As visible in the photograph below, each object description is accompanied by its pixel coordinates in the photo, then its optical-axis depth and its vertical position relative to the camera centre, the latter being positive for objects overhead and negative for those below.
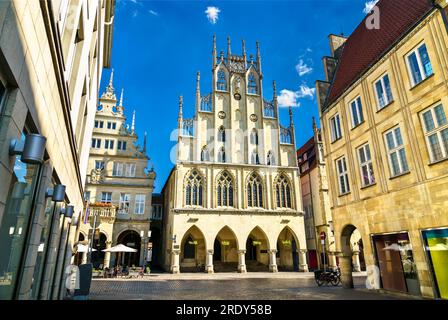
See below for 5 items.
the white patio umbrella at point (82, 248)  21.45 +0.22
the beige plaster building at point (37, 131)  3.41 +1.99
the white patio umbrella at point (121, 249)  22.25 +0.11
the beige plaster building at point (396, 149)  9.14 +3.82
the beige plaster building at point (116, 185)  29.27 +7.13
